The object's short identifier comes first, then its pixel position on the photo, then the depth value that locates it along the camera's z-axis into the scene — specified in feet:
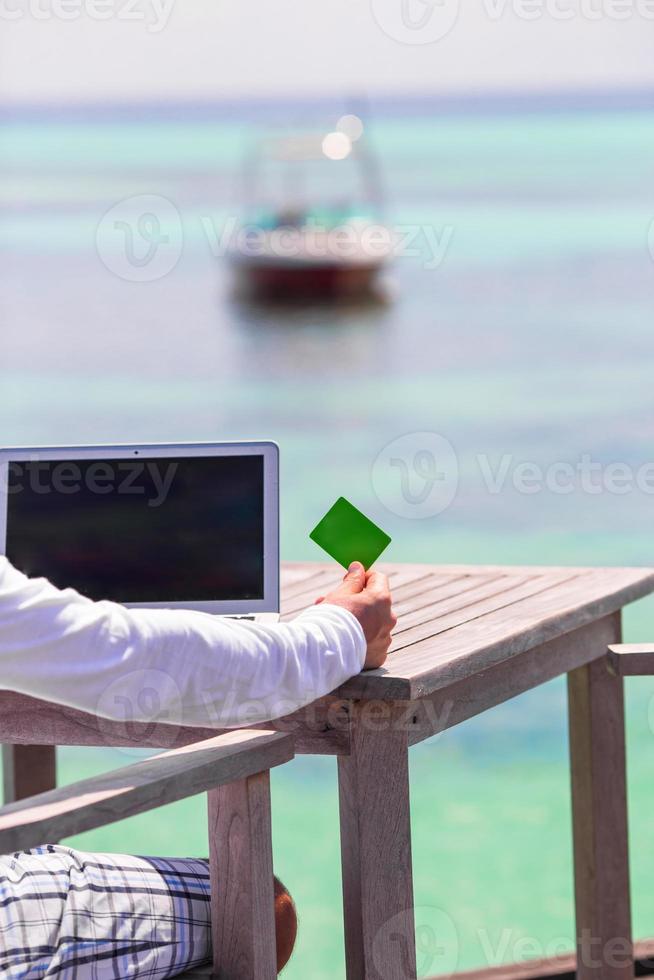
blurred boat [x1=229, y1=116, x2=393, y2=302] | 178.48
